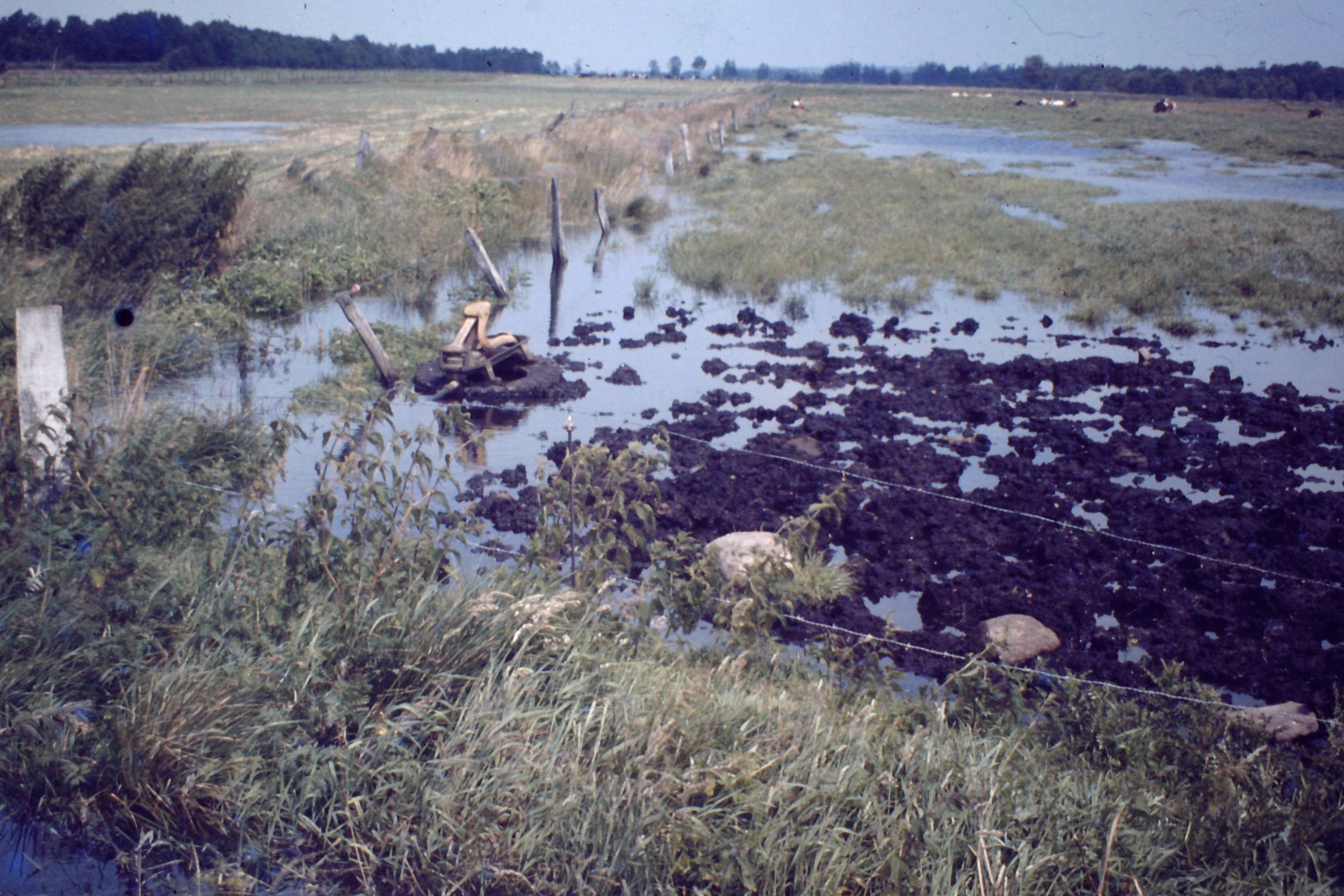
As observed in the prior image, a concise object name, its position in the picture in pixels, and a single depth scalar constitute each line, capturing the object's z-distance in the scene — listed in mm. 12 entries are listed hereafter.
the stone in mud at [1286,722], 4609
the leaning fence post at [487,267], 13344
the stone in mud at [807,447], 8438
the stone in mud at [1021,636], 5445
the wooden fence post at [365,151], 21828
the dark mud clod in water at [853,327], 12891
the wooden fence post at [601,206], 19250
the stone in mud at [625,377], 10602
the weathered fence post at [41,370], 4590
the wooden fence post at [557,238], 16875
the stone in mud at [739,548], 5330
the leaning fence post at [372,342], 8711
